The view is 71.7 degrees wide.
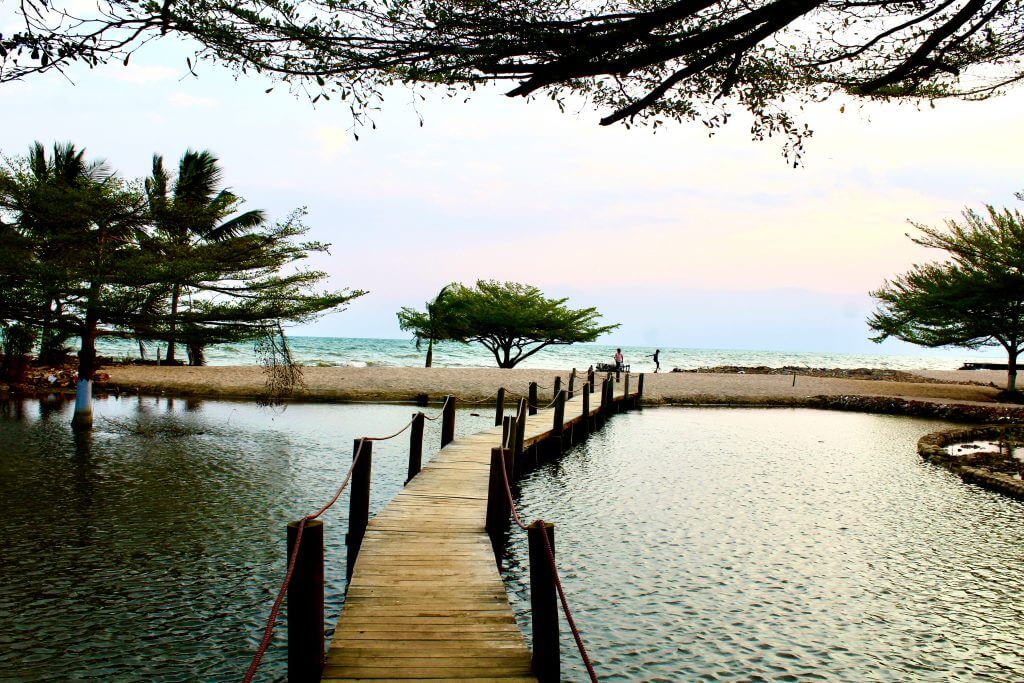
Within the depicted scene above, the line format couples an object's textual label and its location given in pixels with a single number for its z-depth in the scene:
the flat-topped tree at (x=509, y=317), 43.44
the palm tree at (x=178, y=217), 18.34
